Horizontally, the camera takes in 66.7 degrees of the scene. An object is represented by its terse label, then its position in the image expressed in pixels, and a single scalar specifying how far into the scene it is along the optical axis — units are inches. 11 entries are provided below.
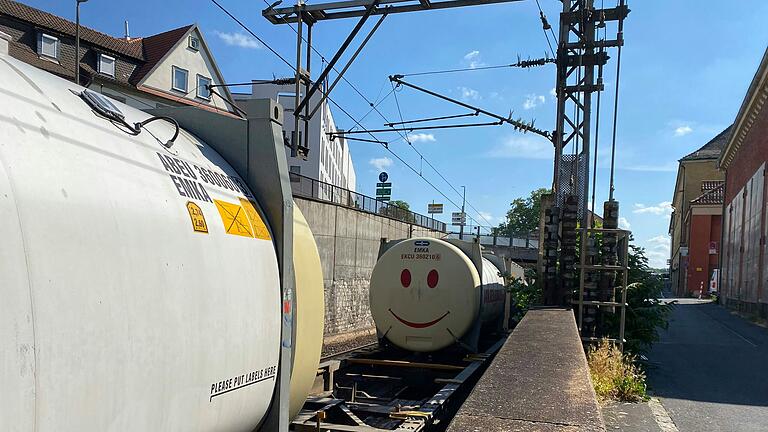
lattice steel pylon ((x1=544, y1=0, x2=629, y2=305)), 451.2
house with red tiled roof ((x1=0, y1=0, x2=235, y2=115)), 978.1
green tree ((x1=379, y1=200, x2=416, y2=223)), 1019.9
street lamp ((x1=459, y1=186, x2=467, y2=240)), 2515.9
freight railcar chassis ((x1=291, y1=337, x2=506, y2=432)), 229.8
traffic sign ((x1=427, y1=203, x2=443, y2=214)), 2368.4
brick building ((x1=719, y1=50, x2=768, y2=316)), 968.9
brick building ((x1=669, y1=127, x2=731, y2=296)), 2065.7
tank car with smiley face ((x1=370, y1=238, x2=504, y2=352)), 381.4
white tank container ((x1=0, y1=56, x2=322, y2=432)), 68.3
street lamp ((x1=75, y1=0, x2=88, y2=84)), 609.1
